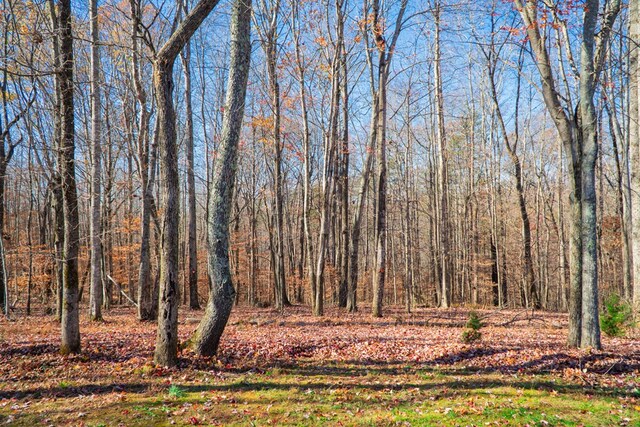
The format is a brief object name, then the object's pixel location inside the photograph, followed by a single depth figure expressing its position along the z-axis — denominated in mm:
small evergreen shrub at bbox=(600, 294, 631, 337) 8008
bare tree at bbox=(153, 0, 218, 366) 6004
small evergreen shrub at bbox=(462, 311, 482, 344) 7738
